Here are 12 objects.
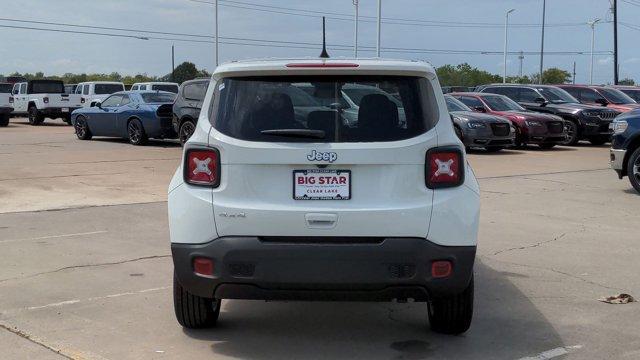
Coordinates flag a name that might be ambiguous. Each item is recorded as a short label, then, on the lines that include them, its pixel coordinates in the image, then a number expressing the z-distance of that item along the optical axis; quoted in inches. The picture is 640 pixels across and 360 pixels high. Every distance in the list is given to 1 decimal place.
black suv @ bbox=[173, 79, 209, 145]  721.0
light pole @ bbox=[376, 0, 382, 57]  1715.9
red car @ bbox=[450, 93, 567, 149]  820.0
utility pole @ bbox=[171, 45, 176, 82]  2782.0
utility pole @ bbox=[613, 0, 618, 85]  1920.5
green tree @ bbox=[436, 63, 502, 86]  3346.5
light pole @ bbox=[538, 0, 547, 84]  2338.8
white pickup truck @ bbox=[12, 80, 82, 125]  1224.2
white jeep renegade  171.0
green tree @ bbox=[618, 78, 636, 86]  3384.8
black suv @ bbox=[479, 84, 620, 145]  889.5
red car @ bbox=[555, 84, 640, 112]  965.7
